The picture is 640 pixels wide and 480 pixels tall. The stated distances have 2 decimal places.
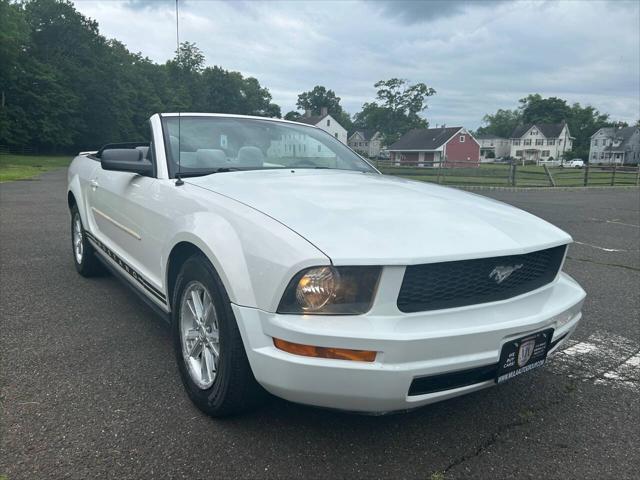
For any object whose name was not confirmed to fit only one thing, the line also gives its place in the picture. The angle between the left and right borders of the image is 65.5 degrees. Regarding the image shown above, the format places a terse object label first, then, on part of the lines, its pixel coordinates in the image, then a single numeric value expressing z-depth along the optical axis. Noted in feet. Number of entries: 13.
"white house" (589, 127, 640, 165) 277.23
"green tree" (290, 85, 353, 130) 395.75
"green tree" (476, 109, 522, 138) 385.09
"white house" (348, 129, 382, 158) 318.86
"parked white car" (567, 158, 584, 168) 247.70
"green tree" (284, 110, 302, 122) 315.78
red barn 205.05
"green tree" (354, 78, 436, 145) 302.25
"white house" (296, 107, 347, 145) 254.10
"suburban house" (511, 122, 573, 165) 310.04
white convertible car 6.01
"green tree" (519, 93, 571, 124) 357.61
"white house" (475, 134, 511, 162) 336.29
